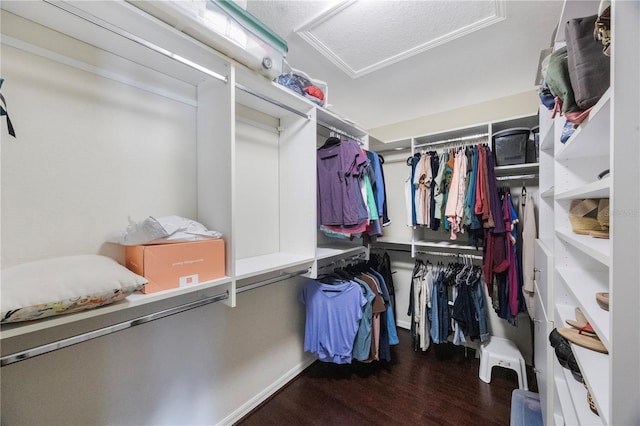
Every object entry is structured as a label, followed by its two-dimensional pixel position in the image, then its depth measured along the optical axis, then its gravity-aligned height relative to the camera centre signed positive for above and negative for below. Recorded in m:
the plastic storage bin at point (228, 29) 0.92 +0.79
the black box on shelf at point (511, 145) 2.06 +0.58
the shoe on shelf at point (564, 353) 0.86 -0.54
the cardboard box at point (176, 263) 0.96 -0.23
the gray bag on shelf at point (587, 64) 0.67 +0.42
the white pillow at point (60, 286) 0.65 -0.23
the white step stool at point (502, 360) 1.93 -1.25
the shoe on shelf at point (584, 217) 1.00 -0.03
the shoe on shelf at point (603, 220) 0.88 -0.03
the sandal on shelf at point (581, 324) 0.84 -0.43
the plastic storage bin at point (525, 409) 1.51 -1.33
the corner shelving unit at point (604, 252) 0.49 -0.11
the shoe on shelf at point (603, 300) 0.74 -0.28
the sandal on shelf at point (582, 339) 0.74 -0.43
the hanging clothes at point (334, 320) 1.80 -0.84
